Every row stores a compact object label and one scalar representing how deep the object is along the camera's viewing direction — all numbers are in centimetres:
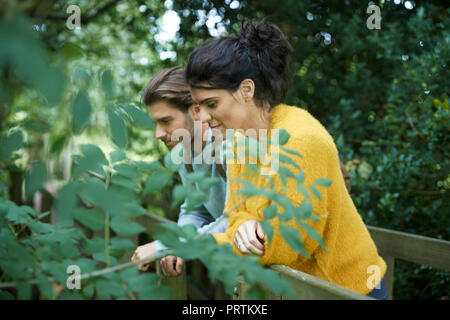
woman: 148
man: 243
